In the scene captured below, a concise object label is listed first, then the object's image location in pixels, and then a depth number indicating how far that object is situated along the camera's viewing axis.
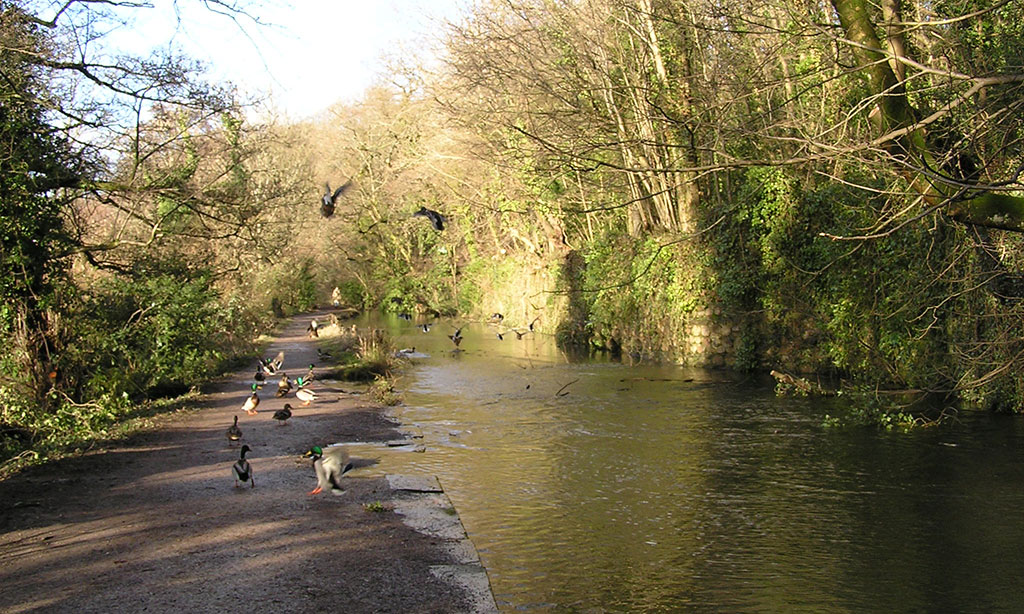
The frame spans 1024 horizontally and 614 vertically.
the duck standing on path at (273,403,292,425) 14.63
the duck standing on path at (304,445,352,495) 9.79
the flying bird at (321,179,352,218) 14.86
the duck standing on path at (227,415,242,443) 12.71
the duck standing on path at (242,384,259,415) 15.55
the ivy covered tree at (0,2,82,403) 12.71
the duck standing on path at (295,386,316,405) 16.80
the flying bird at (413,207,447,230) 15.16
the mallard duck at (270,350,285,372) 22.31
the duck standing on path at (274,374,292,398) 17.81
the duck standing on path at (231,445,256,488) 9.99
